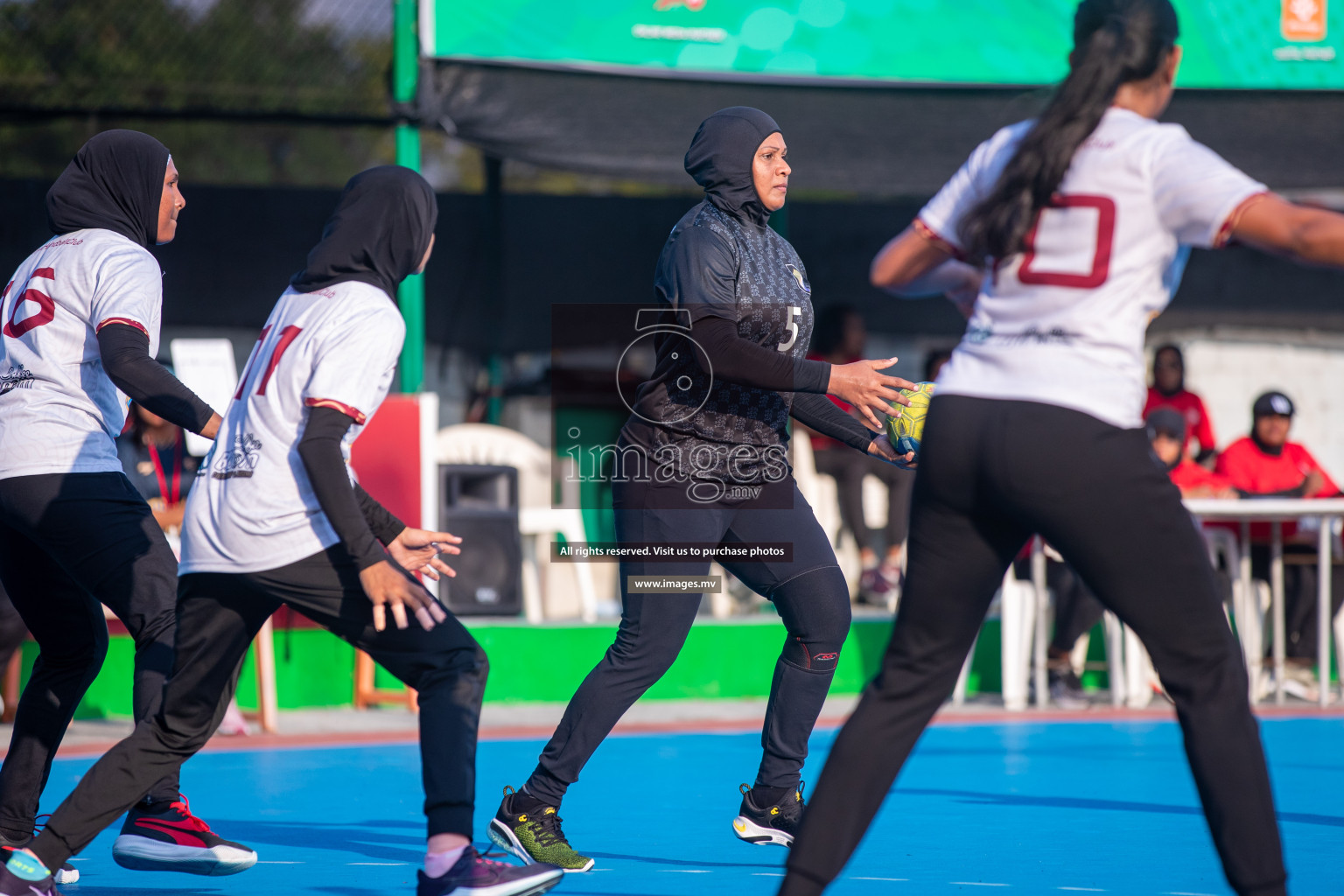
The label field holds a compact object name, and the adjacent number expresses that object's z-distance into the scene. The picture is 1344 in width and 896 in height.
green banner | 17.56
